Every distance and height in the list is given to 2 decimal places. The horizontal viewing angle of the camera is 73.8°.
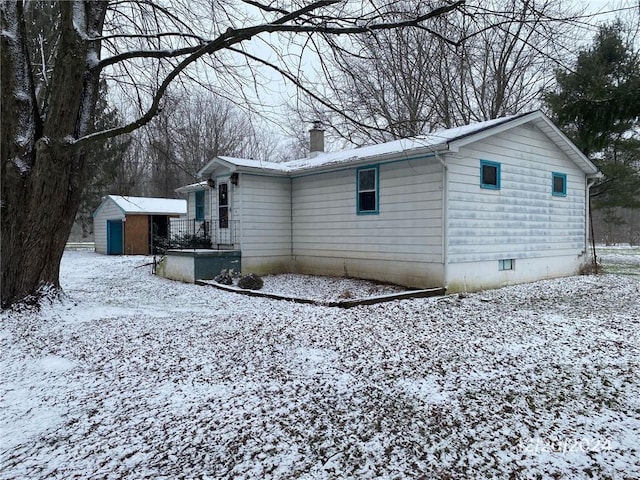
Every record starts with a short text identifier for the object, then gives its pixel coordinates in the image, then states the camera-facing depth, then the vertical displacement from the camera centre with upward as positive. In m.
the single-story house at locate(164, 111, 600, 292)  8.91 +0.56
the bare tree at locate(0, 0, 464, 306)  6.55 +1.82
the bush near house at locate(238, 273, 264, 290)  9.30 -1.13
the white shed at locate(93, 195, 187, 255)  21.89 +0.41
